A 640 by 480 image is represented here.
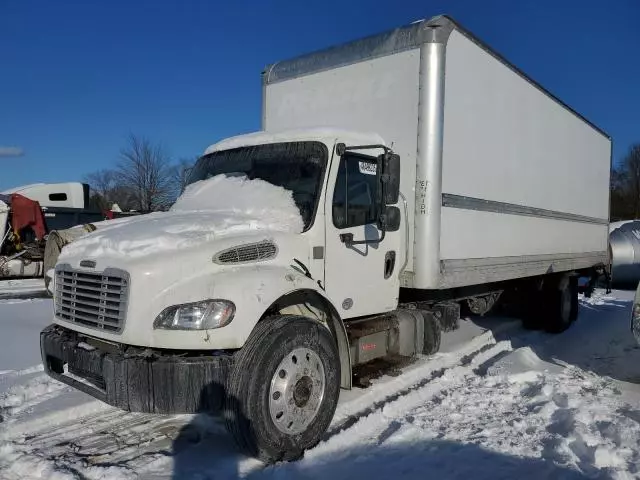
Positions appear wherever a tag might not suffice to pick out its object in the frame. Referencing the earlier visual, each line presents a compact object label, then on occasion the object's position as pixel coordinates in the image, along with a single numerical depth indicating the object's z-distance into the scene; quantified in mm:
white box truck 3434
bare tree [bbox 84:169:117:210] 33828
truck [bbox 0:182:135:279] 14273
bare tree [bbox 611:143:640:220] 51531
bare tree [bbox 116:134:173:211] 33447
